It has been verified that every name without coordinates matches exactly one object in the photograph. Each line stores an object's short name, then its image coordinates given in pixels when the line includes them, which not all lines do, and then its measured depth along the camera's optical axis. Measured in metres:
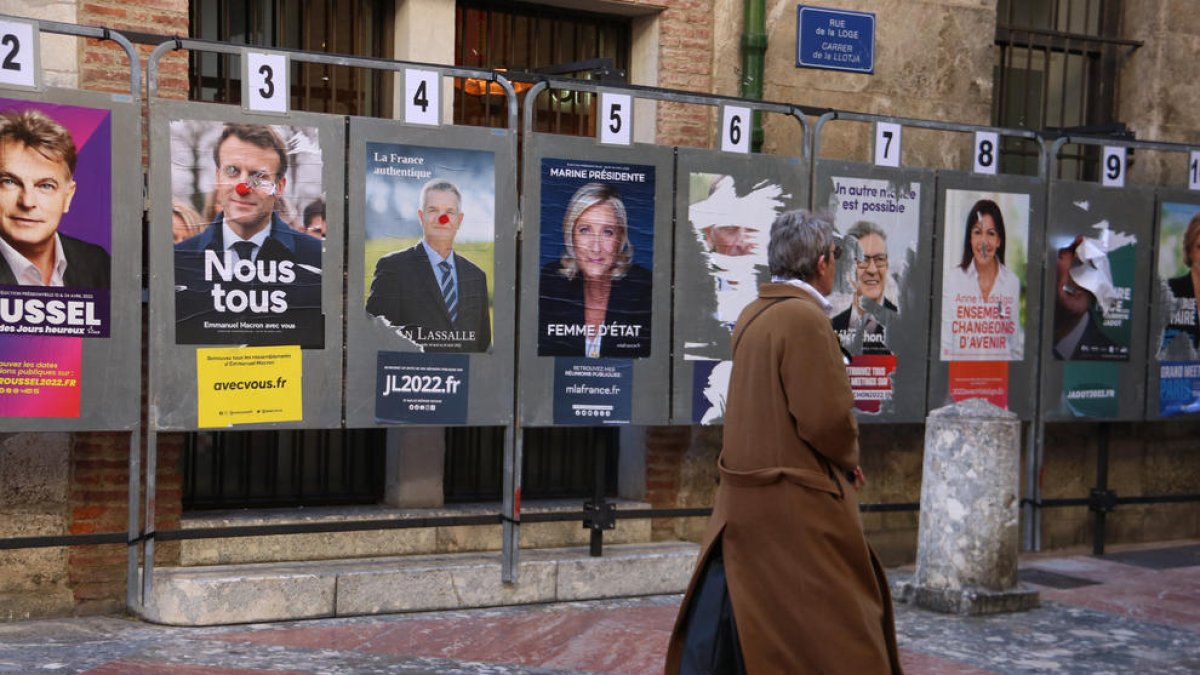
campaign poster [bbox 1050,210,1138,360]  11.23
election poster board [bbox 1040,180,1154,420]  11.20
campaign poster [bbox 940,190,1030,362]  10.75
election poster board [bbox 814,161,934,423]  10.31
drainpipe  10.66
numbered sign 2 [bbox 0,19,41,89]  7.63
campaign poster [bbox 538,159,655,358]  9.23
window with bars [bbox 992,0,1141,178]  12.69
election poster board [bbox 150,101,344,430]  8.12
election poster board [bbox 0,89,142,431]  7.77
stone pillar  9.45
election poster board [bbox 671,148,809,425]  9.66
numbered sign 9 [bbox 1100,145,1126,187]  11.34
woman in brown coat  5.41
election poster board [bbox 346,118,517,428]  8.66
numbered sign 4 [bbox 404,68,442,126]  8.64
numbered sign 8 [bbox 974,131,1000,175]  10.73
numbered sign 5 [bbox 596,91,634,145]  9.26
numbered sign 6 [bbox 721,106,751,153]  9.70
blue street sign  11.00
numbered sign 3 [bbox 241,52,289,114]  8.22
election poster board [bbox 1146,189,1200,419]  11.64
